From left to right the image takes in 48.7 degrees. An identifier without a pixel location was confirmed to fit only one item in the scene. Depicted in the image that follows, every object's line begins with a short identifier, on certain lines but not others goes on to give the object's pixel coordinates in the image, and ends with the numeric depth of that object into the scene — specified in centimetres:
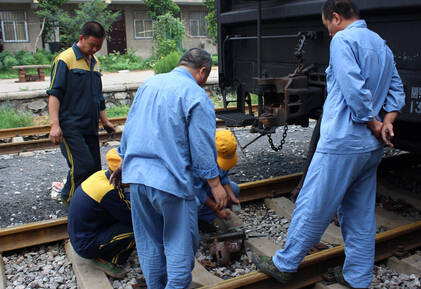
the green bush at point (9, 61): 1897
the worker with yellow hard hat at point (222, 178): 298
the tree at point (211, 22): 2099
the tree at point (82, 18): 2088
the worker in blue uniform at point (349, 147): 270
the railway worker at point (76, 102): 427
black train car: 346
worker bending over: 259
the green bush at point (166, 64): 1340
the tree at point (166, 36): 1947
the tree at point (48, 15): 2119
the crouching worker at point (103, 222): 327
